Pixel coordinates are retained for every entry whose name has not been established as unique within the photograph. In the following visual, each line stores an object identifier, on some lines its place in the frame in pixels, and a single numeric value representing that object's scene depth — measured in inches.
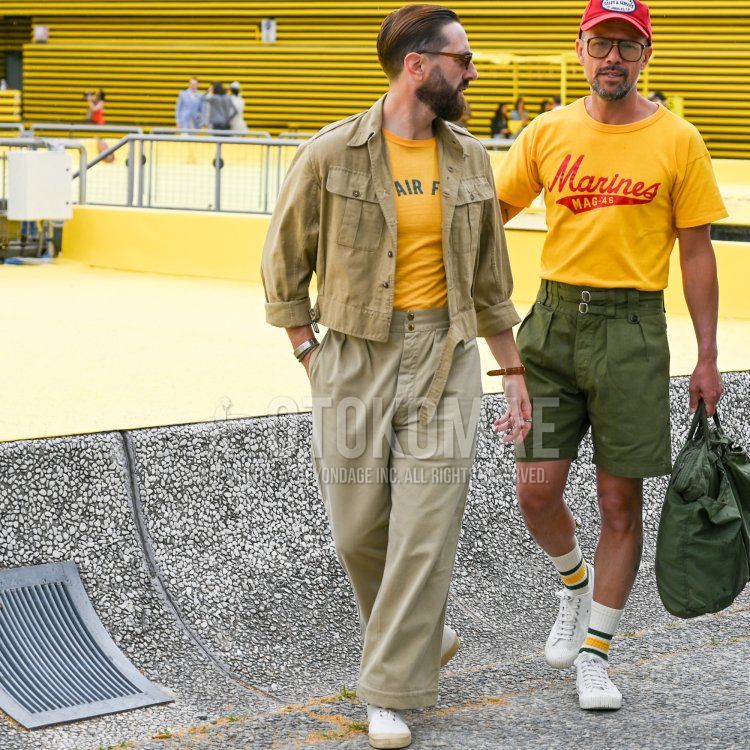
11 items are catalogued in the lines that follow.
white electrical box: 426.5
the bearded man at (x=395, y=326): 131.0
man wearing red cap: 143.9
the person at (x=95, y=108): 1128.7
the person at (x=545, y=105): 908.8
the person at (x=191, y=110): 1000.9
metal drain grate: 140.8
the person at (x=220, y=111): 946.7
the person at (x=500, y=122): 964.0
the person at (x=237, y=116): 954.1
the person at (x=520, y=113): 973.8
